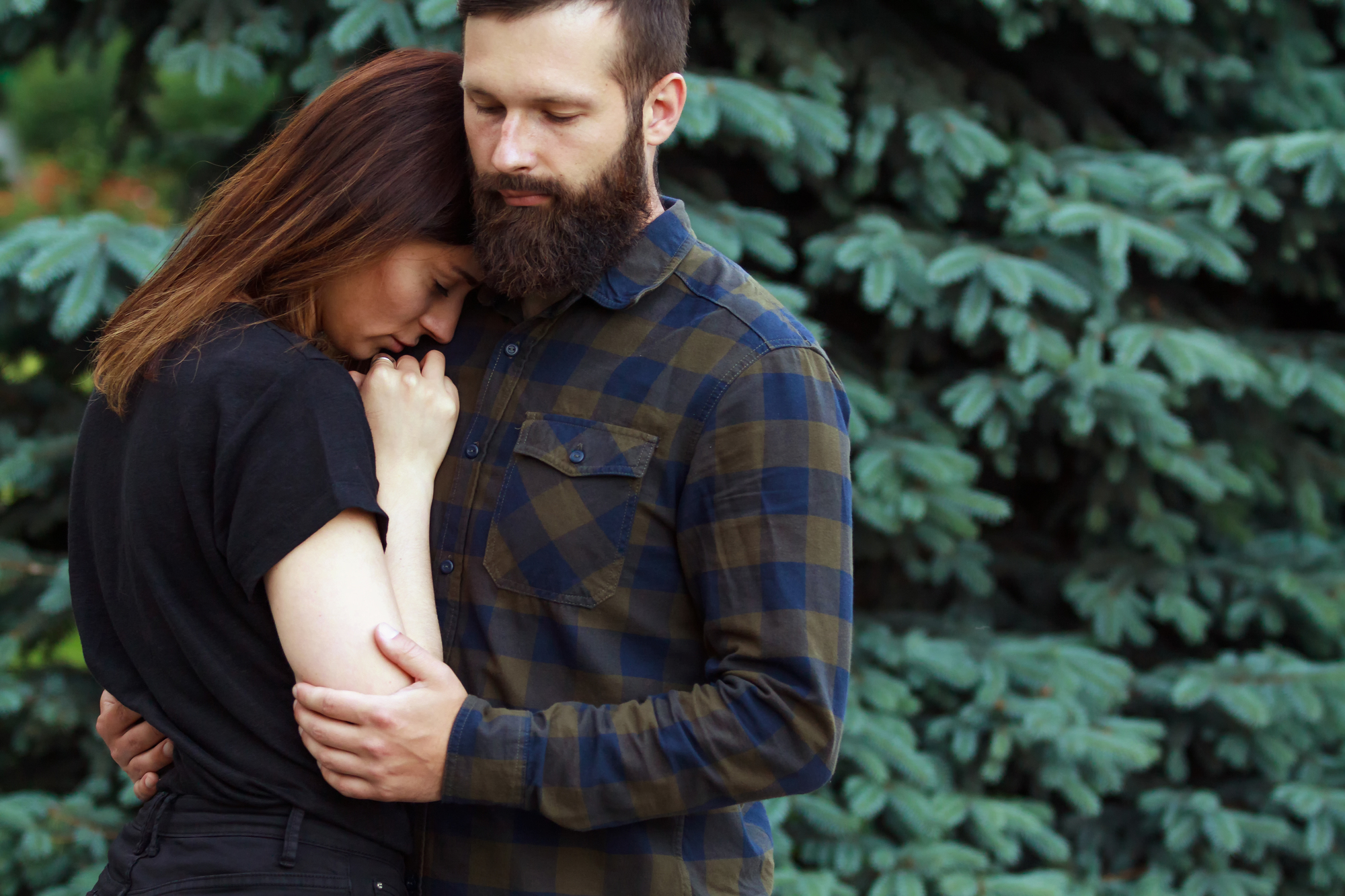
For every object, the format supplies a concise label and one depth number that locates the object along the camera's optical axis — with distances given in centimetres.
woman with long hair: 269
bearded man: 273
